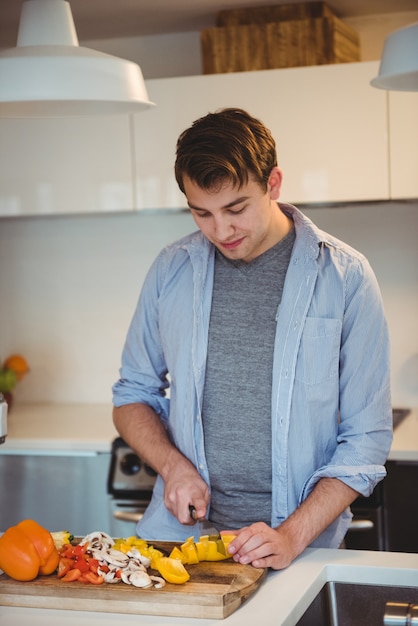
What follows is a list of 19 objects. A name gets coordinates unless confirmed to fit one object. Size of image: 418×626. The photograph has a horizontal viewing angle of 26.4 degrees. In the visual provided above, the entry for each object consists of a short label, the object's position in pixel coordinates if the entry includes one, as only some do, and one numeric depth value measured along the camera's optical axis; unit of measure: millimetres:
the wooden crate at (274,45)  2799
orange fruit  3451
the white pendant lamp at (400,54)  1404
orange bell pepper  1509
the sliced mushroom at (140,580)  1453
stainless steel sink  1554
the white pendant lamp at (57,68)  1475
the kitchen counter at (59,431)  2885
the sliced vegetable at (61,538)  1632
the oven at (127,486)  2844
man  1804
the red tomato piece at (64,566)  1520
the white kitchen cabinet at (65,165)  2984
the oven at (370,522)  2666
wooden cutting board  1410
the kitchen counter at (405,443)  2592
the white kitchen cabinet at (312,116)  2748
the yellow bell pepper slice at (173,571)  1465
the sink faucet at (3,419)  1546
